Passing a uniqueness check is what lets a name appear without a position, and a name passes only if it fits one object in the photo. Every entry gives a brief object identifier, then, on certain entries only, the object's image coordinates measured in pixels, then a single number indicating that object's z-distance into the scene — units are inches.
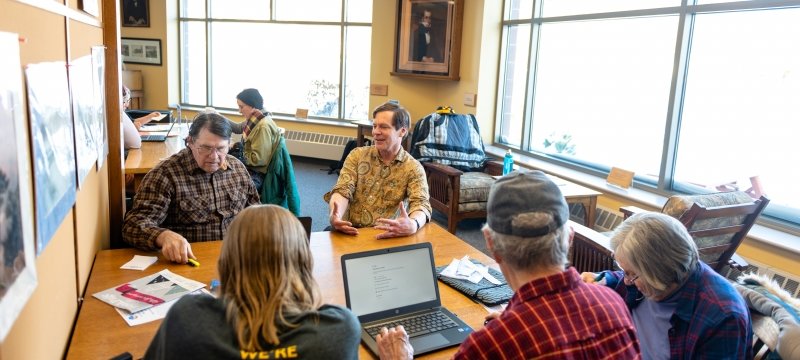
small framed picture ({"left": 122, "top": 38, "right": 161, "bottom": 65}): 313.4
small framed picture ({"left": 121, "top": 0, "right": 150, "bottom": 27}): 307.6
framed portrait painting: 235.8
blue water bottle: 177.8
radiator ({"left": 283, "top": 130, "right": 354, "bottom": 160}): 294.0
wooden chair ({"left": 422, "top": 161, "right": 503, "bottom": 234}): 176.6
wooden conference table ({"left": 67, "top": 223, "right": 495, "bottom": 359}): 55.9
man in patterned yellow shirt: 109.4
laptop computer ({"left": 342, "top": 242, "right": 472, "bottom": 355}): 62.1
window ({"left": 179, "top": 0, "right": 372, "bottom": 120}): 295.0
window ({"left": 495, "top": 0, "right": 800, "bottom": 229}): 135.8
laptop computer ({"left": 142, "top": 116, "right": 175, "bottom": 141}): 170.7
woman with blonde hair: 41.6
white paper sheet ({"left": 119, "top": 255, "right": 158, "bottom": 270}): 74.9
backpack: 197.0
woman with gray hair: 60.5
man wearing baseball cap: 43.6
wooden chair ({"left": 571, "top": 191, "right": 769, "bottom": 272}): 101.6
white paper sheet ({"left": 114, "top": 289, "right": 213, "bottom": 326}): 60.4
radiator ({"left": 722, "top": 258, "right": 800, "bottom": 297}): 120.6
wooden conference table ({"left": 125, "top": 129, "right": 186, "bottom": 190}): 129.2
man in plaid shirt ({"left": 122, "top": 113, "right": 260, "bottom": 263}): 84.4
